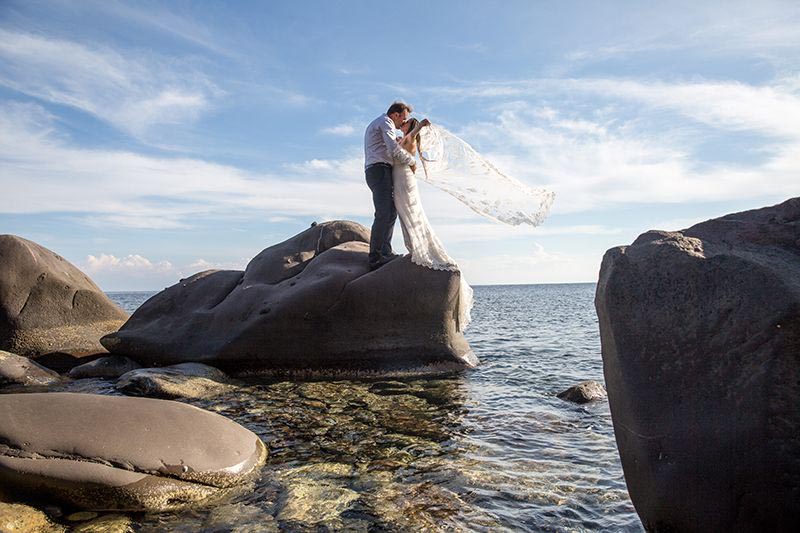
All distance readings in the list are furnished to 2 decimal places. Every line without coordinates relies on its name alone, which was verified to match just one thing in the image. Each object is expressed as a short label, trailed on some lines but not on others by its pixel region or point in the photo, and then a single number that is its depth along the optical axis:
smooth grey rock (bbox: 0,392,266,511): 3.84
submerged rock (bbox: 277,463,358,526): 3.86
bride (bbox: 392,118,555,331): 9.53
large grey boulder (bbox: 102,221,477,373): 9.34
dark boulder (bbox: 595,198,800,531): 2.75
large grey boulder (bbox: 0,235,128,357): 10.29
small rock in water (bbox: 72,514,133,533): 3.61
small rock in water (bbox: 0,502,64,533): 3.49
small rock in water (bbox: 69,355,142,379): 9.55
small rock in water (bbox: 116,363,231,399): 7.61
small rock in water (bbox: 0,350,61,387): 8.64
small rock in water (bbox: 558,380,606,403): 7.66
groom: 9.30
